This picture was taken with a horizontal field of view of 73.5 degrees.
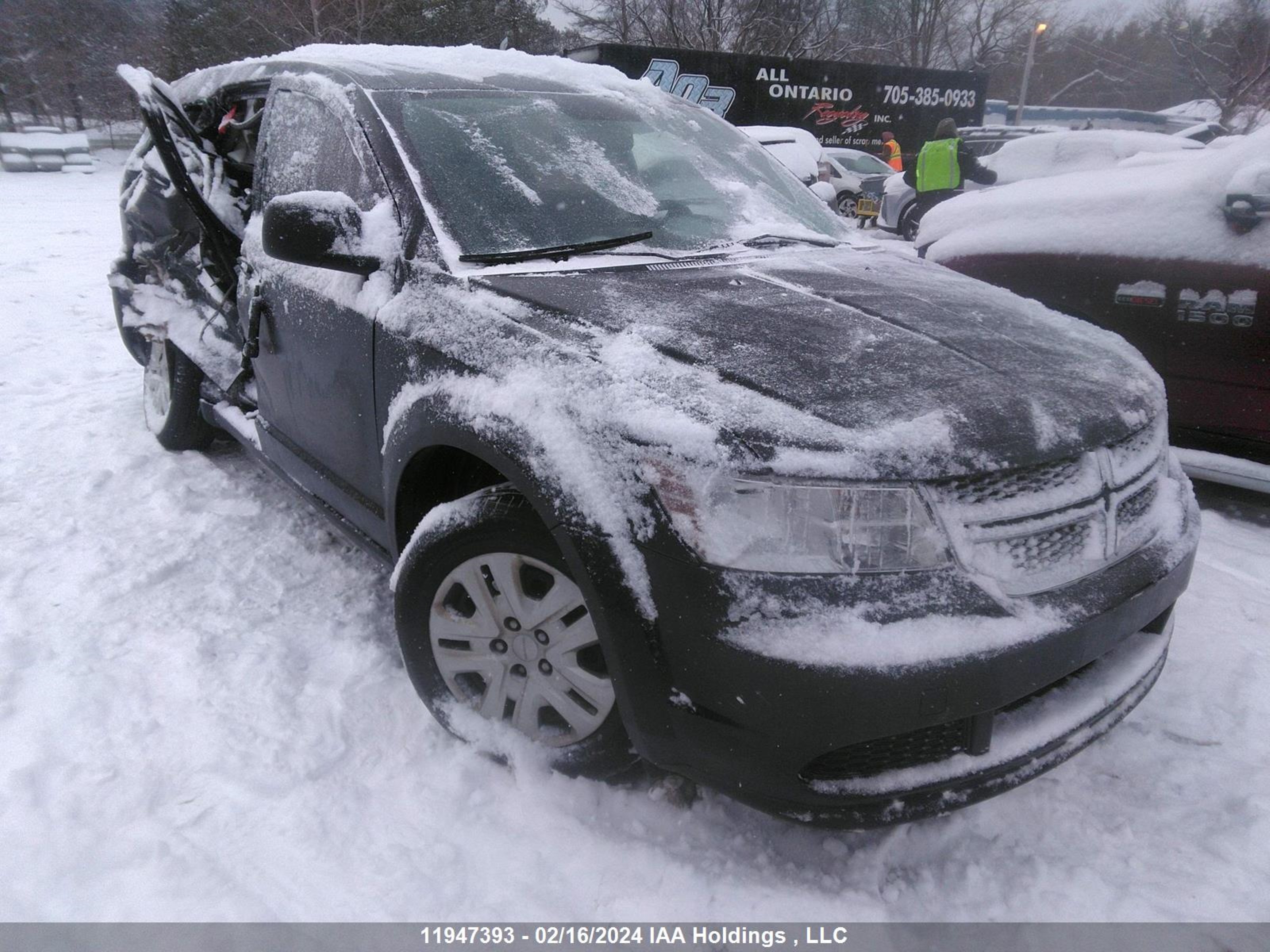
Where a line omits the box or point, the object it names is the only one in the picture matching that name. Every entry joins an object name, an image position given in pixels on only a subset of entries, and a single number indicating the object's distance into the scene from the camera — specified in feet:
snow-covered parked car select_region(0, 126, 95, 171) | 71.36
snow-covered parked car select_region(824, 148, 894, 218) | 47.70
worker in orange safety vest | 54.13
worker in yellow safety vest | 27.35
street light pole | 121.60
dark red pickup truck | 11.38
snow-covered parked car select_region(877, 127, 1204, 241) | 23.73
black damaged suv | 5.32
